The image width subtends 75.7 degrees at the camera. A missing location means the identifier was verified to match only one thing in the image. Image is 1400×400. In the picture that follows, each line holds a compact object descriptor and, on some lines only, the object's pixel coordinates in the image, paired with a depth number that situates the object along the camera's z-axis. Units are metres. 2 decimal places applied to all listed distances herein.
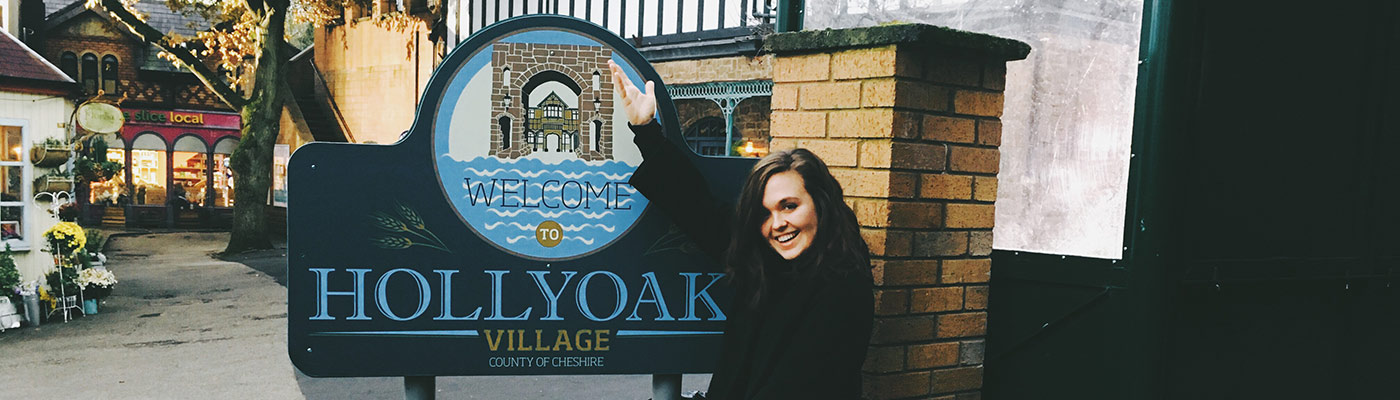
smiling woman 1.93
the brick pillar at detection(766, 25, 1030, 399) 2.51
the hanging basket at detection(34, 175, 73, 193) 8.99
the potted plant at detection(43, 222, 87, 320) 9.00
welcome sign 2.38
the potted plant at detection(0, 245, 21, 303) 8.62
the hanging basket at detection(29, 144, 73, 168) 8.88
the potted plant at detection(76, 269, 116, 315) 9.50
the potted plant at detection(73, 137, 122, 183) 9.61
